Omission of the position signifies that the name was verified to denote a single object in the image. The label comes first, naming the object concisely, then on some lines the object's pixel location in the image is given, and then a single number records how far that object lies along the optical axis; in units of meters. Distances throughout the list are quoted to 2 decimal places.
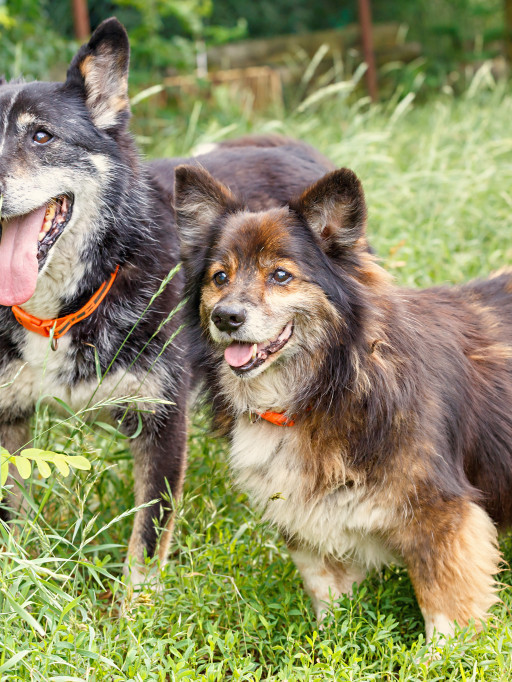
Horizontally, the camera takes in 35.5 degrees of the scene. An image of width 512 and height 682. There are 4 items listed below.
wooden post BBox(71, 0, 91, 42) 8.41
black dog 3.40
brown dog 2.99
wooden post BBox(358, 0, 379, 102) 12.20
